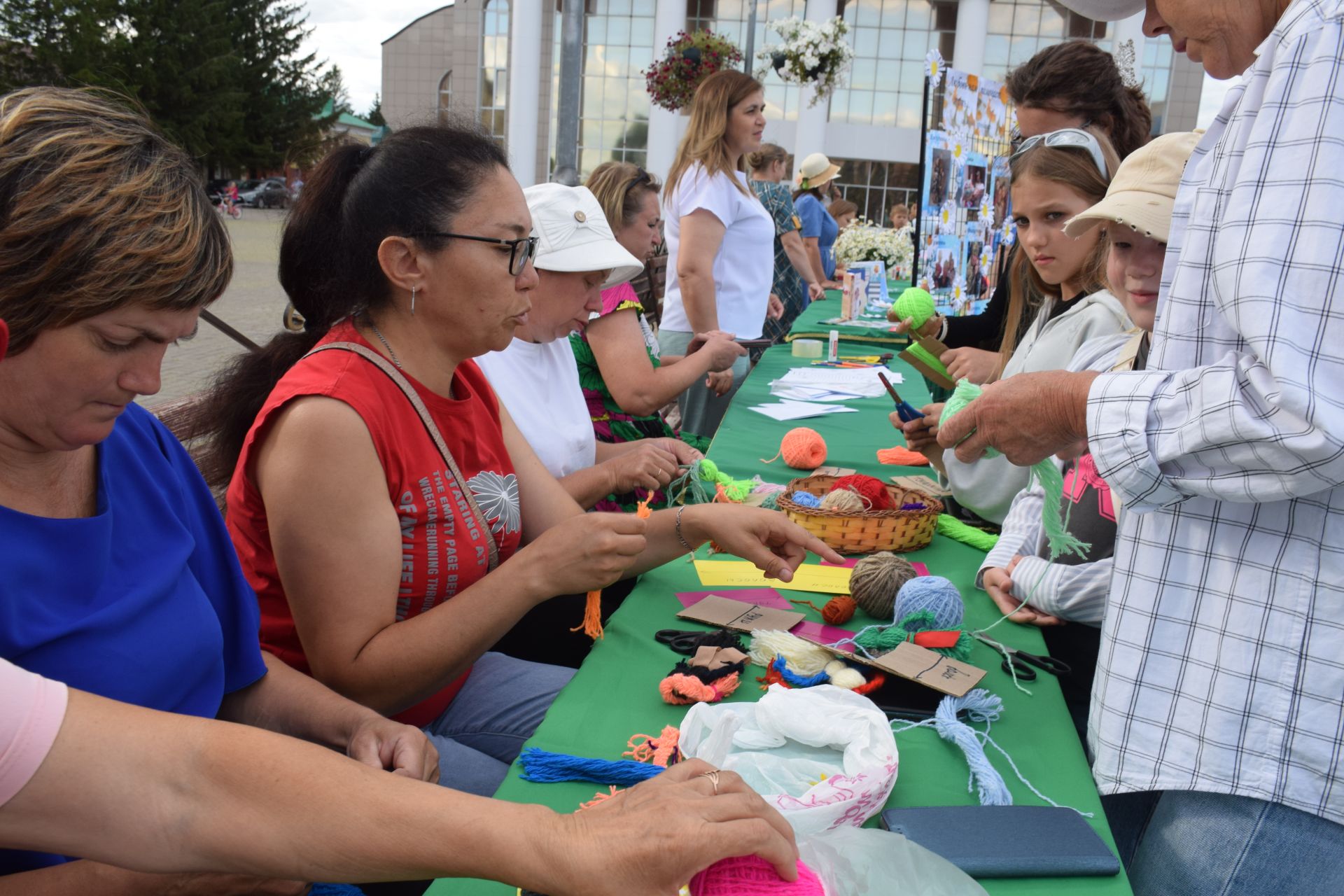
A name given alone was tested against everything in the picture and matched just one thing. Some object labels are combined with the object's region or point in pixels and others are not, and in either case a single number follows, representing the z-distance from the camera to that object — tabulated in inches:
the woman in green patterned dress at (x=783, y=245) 262.1
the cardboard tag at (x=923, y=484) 100.0
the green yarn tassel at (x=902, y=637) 62.8
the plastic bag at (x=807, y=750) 43.5
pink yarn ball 34.6
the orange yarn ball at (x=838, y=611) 68.5
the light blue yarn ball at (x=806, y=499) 87.9
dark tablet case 41.0
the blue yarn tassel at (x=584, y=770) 48.3
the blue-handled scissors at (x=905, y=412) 85.3
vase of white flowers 360.2
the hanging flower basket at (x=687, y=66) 350.0
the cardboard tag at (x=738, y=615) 66.4
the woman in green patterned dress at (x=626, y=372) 128.5
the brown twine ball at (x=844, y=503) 85.0
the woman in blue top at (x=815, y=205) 340.2
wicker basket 83.8
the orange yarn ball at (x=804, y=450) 115.6
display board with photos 199.5
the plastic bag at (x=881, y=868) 37.8
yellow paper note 77.6
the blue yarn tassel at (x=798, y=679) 58.3
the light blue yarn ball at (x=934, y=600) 65.7
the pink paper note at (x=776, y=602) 67.1
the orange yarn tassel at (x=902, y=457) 121.5
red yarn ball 89.0
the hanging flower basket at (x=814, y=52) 342.6
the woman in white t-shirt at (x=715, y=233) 183.0
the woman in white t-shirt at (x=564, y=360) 101.7
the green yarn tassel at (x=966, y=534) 87.8
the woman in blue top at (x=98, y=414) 40.5
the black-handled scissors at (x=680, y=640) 63.9
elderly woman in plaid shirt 40.1
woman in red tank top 62.5
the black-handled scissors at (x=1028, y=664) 62.1
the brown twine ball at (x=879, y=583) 69.8
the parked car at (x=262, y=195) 1187.5
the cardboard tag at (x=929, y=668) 55.7
